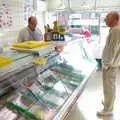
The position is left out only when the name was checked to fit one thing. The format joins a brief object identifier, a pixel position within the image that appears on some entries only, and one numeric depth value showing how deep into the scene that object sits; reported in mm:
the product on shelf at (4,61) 1787
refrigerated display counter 1968
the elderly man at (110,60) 3391
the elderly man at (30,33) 4301
